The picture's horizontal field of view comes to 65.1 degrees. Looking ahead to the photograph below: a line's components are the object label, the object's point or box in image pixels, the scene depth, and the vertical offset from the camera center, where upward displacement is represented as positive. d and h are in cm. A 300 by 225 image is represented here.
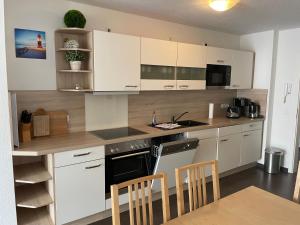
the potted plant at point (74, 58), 241 +26
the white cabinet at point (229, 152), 342 -98
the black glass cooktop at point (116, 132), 253 -55
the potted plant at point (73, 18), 235 +65
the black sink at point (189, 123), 331 -55
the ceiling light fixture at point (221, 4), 213 +74
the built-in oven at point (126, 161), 244 -84
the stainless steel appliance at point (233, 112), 388 -44
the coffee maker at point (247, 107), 394 -35
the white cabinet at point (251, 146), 372 -98
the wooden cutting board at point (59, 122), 255 -42
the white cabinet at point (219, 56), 338 +44
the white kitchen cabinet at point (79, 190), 214 -101
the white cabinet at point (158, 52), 277 +40
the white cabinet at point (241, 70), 375 +26
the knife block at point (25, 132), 225 -46
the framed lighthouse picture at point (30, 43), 230 +40
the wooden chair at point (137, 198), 117 -61
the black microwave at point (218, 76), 345 +14
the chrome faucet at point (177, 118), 347 -50
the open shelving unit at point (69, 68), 245 +21
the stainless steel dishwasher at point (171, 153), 265 -79
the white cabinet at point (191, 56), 307 +40
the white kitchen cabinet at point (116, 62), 245 +25
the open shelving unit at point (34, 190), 210 -105
